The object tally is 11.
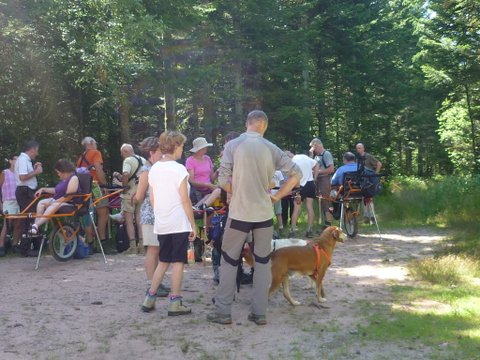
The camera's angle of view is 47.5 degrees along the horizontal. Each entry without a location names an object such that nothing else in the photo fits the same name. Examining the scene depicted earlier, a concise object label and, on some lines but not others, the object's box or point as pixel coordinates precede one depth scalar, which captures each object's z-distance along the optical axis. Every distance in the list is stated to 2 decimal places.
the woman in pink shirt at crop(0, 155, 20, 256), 9.07
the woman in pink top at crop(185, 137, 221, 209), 8.16
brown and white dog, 5.47
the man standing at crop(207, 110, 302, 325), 4.92
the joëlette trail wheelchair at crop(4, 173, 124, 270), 7.98
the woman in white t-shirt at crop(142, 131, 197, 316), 5.20
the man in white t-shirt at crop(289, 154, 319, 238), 10.17
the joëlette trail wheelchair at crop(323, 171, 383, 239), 10.15
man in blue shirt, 10.45
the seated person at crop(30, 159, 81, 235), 7.86
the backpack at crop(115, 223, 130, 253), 8.99
